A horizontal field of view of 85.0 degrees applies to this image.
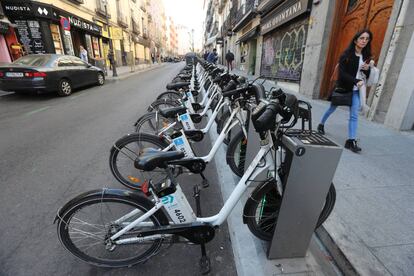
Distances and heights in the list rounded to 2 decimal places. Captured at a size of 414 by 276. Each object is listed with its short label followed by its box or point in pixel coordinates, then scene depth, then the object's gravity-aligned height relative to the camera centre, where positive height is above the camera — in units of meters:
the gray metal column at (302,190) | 1.55 -0.91
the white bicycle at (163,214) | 1.66 -1.20
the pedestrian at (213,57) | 15.12 -0.09
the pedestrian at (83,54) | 15.29 -0.08
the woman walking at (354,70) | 3.56 -0.18
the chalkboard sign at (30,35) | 13.59 +0.94
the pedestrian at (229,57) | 15.84 -0.07
